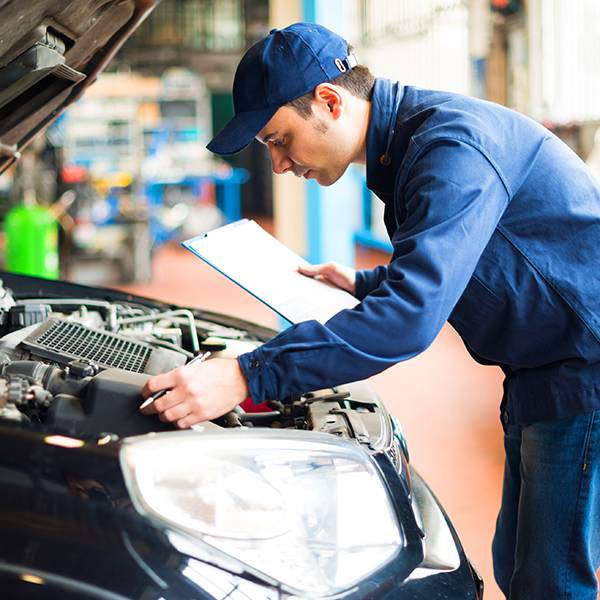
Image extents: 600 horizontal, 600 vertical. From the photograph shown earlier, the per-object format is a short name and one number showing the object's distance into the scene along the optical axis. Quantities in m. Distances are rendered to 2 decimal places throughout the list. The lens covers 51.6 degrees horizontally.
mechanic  0.94
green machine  5.29
